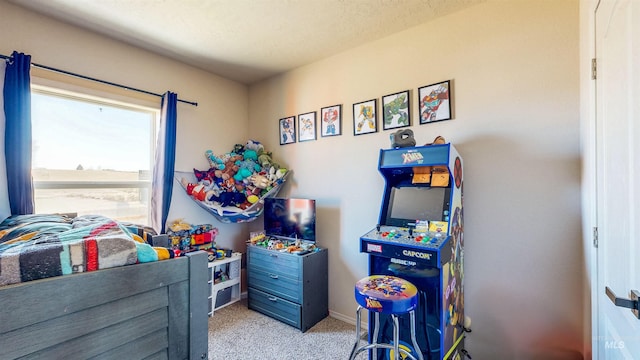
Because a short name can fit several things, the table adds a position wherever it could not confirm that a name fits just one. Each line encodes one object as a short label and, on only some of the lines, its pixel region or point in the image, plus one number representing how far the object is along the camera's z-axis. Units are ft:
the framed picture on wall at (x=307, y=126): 9.46
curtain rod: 6.65
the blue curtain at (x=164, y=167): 8.61
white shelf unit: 9.04
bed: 2.63
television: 8.71
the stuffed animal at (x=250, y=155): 10.43
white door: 2.69
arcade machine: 5.02
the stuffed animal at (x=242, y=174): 9.95
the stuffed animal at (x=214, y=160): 10.19
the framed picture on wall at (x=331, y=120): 8.79
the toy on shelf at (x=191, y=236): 8.84
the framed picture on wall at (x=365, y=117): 8.03
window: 7.04
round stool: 4.18
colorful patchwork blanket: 2.73
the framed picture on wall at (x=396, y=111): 7.43
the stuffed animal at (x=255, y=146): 10.67
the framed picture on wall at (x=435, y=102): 6.77
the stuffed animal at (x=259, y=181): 9.78
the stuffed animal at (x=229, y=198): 9.62
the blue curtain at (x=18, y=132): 6.15
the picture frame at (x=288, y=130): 10.06
